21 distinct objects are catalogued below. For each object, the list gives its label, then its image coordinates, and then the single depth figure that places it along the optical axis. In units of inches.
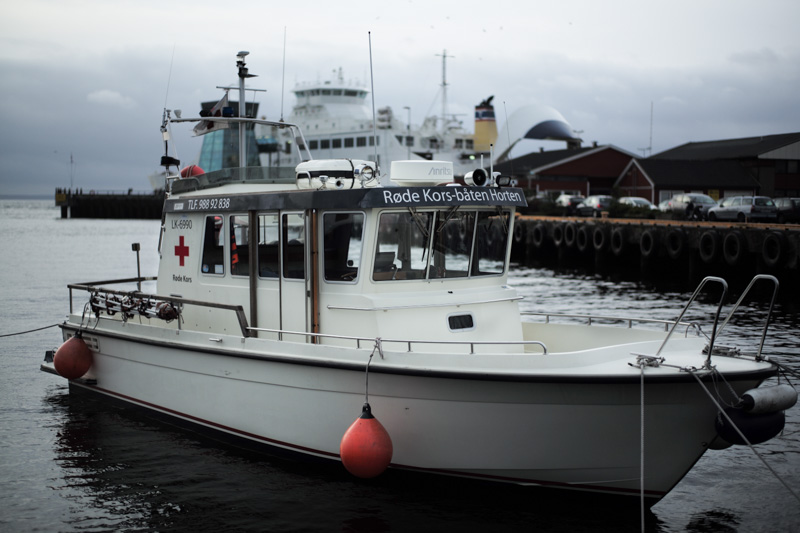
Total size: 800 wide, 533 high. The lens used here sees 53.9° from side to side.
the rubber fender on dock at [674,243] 987.9
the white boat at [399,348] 249.3
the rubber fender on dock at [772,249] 832.3
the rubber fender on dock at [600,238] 1139.3
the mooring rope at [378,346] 268.3
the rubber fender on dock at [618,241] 1101.7
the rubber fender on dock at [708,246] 922.7
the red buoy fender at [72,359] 394.6
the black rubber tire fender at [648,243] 1035.3
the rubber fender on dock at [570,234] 1228.5
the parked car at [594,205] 1430.9
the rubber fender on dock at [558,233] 1257.4
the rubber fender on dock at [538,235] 1327.5
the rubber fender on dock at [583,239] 1198.5
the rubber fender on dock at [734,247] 879.7
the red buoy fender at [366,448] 257.0
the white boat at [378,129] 2204.7
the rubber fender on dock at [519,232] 1429.0
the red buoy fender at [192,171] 389.4
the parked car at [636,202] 1380.9
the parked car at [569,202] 1562.5
